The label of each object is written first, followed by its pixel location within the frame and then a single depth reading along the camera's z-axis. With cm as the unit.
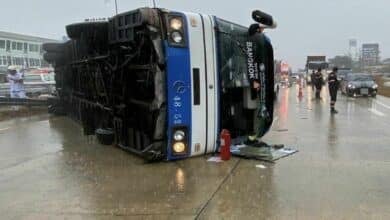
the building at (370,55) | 13025
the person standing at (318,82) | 2845
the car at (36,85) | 2903
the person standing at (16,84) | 2330
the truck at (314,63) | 5637
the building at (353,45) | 13415
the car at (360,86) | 3028
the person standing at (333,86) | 1849
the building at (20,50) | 8859
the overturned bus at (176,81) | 784
